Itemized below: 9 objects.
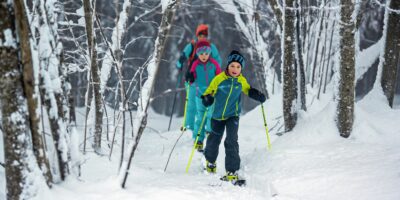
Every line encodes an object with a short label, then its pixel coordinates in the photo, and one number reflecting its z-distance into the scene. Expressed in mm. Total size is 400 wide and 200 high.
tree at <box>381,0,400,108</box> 12539
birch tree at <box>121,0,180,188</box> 6887
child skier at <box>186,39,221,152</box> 13430
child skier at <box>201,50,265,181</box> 10039
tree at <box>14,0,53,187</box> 5708
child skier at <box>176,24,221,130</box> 13961
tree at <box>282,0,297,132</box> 11203
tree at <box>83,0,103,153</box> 10297
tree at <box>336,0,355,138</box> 9844
